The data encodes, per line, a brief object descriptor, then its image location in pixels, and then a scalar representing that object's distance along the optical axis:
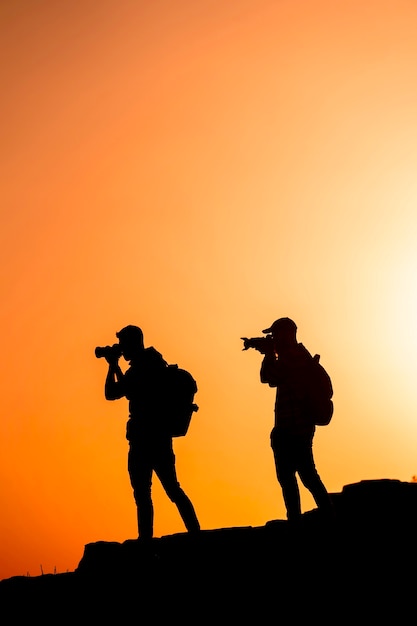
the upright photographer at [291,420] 19.06
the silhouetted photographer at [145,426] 20.05
